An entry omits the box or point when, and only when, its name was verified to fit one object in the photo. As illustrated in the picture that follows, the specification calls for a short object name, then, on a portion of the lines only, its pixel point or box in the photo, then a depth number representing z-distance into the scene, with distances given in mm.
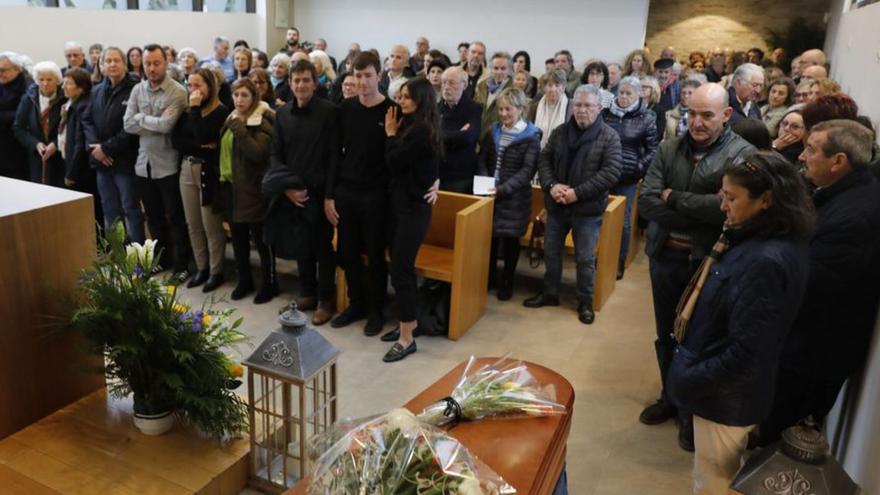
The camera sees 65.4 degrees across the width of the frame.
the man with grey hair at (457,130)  4762
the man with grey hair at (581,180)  4309
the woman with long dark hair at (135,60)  7629
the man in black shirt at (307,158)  4074
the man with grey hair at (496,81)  6484
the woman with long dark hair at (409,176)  3648
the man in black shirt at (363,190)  3885
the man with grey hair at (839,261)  2539
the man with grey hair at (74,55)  6934
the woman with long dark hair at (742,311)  2123
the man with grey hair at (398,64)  6750
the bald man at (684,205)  3018
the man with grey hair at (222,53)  9466
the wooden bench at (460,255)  4164
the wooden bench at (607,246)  4699
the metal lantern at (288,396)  2184
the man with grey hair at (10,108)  5461
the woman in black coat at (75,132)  5043
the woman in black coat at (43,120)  5309
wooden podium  2158
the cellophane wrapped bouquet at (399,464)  1327
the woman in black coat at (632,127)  5098
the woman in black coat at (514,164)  4617
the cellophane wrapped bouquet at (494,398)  1761
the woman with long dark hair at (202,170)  4543
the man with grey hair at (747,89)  5004
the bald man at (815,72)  4899
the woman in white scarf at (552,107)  5500
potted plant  2295
